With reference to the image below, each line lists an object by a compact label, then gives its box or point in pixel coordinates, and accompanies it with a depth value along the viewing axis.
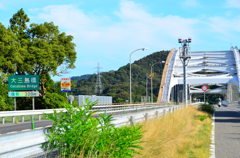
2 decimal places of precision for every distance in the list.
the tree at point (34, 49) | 44.56
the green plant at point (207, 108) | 40.72
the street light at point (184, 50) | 52.44
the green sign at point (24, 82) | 35.84
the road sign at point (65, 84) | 34.72
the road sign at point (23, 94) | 33.76
